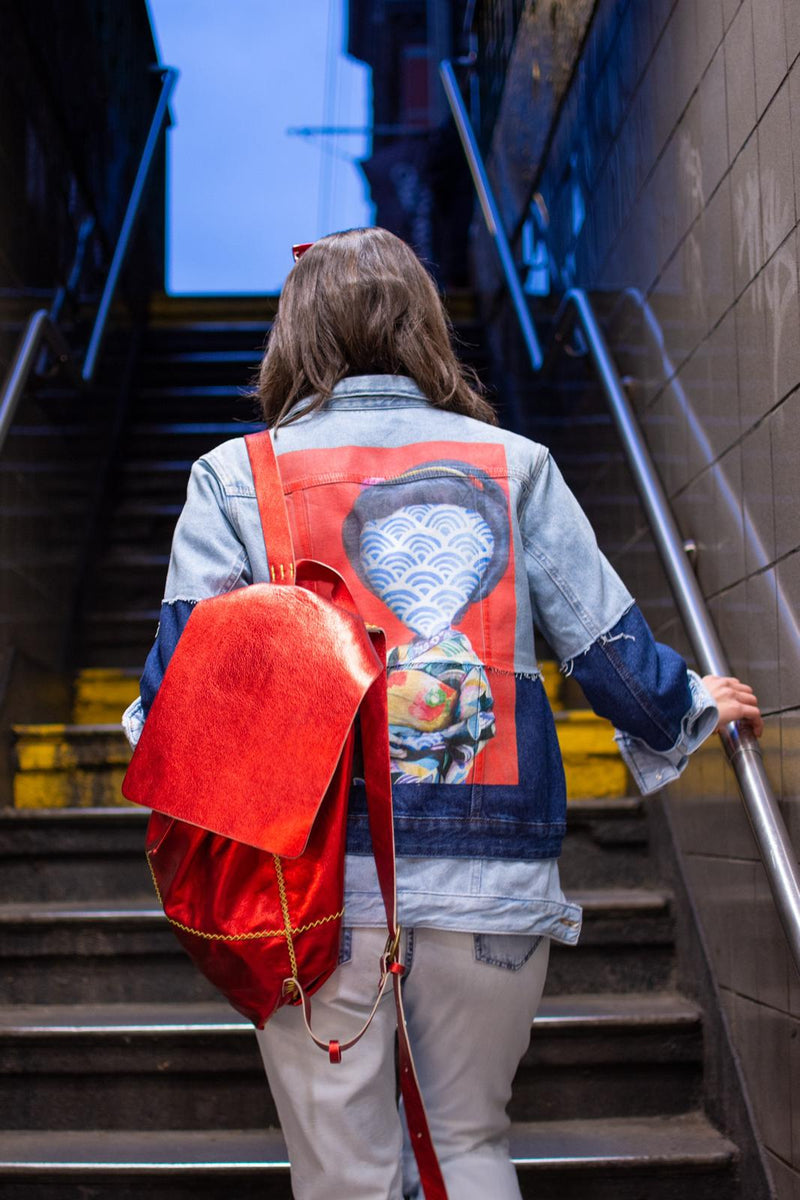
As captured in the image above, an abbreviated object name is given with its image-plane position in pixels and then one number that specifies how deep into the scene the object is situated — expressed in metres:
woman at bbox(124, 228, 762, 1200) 1.24
